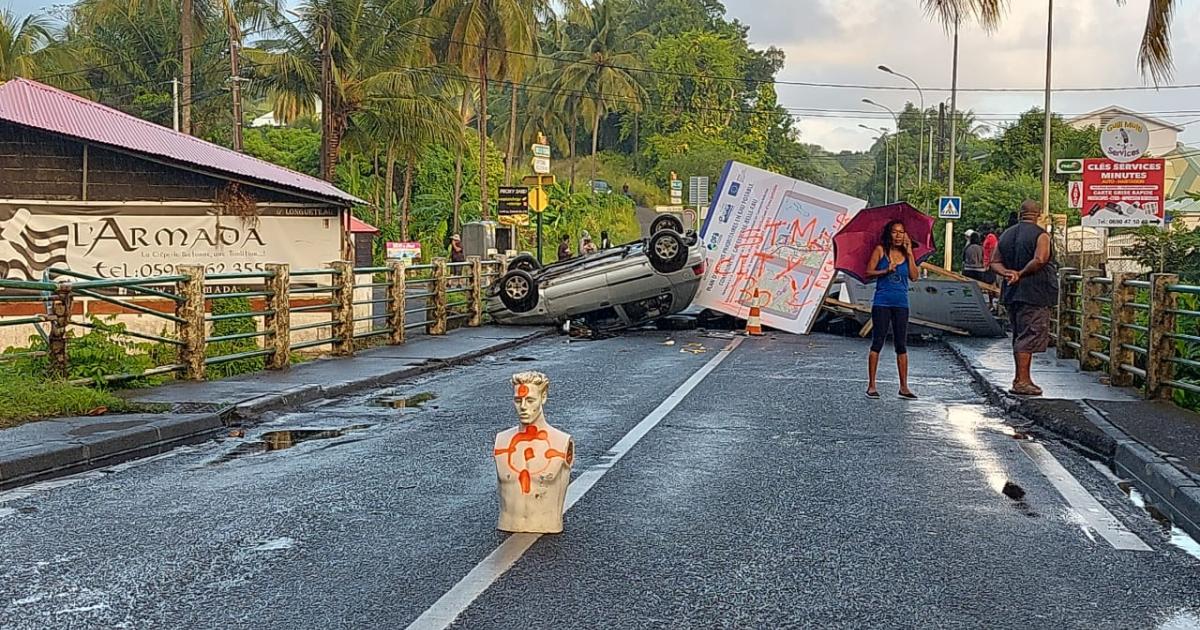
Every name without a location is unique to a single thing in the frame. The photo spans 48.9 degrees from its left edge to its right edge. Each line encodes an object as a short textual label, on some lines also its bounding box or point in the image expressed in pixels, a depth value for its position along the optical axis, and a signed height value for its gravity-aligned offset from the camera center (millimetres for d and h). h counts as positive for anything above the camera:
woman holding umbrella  12859 -212
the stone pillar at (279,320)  15062 -714
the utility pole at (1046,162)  33938 +2553
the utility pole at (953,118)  40000 +4797
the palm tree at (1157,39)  10602 +1795
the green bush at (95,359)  12055 -958
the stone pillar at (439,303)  21500 -728
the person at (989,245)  24606 +305
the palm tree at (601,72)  70000 +9993
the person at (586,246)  32522 +331
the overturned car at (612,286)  22250 -470
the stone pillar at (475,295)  23812 -658
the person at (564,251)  31578 +200
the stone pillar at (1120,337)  13266 -767
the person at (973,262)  25391 -25
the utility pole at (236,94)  34656 +4343
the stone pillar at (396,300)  19266 -611
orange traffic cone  22562 -1028
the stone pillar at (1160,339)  11961 -702
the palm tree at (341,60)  40812 +6395
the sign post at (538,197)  28938 +1360
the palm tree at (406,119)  41438 +4458
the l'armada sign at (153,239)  21219 +307
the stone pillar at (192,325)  13555 -695
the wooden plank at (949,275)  21153 -233
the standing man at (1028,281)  12281 -188
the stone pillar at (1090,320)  14906 -668
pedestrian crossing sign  37062 +1483
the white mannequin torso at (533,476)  6621 -1091
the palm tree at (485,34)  43812 +7503
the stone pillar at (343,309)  17109 -664
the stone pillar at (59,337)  11898 -724
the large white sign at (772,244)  21719 +264
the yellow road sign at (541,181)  29281 +1765
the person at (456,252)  34250 +171
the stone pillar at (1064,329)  16516 -858
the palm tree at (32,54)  43531 +7614
